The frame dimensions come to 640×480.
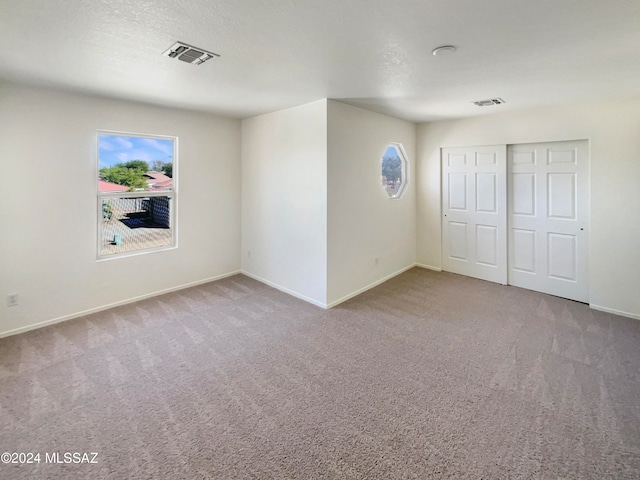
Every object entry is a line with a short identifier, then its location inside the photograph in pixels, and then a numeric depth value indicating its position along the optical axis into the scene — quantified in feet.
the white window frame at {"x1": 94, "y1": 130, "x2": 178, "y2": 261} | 12.11
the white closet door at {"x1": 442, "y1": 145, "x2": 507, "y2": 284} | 15.11
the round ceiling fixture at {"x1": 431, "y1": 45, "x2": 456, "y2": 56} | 7.14
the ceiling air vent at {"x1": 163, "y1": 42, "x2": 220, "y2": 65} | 7.16
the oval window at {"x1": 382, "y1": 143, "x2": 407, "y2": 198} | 15.66
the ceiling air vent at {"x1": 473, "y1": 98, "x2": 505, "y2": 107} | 11.95
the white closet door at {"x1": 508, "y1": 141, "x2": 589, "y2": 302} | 12.93
